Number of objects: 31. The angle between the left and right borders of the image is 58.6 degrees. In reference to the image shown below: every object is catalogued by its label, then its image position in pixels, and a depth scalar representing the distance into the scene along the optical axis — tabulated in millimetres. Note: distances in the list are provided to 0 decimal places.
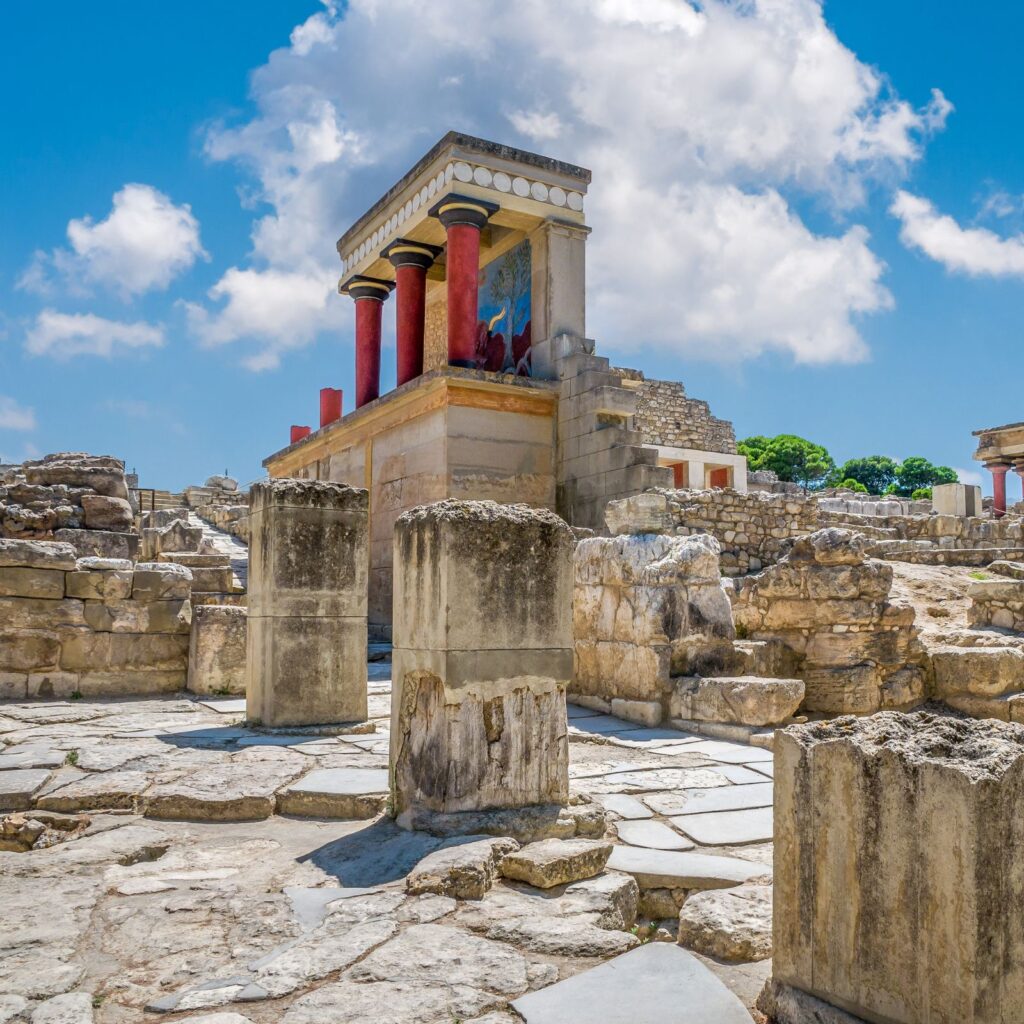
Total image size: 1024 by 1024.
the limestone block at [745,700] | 6047
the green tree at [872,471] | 49969
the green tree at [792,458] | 44969
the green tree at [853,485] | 42938
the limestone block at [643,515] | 7164
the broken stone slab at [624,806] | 4071
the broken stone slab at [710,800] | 4164
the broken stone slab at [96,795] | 4148
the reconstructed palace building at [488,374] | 11680
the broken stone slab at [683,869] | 3188
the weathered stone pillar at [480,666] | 3746
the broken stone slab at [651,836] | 3607
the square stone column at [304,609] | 6086
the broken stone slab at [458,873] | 3010
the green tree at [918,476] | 50150
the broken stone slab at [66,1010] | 2197
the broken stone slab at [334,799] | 4148
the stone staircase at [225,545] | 14609
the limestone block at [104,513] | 12484
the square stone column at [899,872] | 1866
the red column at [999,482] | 28797
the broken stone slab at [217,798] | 4145
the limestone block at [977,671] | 6934
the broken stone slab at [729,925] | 2617
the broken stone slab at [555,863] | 3109
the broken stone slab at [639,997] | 2211
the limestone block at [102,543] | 11672
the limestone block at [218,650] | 7758
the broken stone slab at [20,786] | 4137
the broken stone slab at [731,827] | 3688
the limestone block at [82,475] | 13102
